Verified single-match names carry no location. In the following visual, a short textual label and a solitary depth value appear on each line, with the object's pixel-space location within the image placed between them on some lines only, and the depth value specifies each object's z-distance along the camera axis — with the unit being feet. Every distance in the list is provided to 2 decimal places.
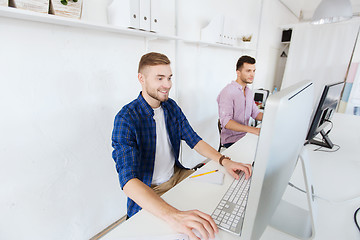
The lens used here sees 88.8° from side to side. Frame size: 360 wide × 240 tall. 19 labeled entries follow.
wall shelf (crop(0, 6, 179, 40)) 2.83
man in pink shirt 6.34
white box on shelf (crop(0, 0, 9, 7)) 2.75
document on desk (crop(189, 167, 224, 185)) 3.23
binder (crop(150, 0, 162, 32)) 4.46
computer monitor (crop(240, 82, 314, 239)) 1.19
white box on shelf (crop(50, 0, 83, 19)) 3.24
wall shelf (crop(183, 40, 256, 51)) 7.02
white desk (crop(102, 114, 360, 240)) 2.32
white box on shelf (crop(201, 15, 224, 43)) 6.96
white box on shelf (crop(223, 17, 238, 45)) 7.39
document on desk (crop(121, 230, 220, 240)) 2.15
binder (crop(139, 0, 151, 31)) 4.21
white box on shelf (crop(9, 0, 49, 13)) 2.94
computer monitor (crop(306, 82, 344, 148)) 3.95
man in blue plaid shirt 2.72
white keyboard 2.29
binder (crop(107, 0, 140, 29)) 4.00
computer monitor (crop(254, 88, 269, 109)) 10.77
